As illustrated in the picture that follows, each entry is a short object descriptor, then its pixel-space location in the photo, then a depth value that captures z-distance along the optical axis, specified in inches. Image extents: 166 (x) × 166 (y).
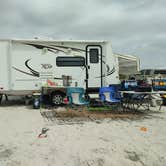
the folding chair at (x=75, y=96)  274.1
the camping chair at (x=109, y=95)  270.4
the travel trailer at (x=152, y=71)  571.2
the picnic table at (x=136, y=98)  257.9
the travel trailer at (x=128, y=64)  351.9
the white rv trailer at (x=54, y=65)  294.4
